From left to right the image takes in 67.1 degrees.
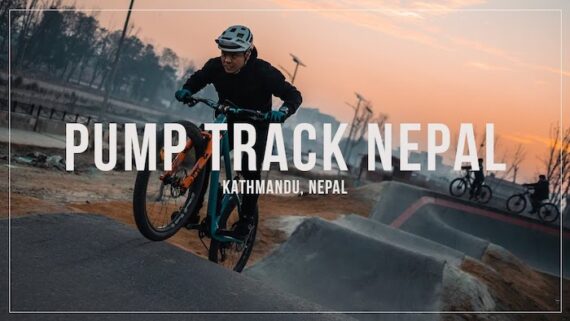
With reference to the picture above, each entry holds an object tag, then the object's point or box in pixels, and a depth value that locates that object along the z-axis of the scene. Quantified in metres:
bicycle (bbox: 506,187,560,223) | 19.80
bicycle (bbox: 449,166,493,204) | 21.05
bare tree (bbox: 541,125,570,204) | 42.16
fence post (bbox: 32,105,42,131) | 25.35
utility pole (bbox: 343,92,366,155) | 58.12
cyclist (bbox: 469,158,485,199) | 20.86
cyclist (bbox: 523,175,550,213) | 19.42
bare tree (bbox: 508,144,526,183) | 70.57
